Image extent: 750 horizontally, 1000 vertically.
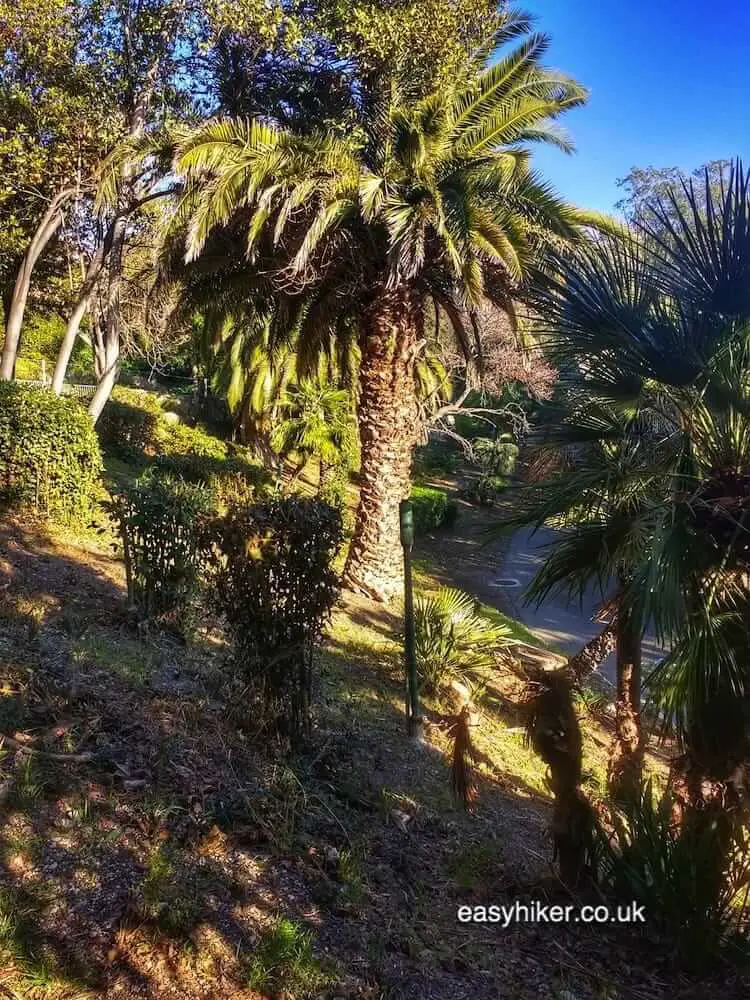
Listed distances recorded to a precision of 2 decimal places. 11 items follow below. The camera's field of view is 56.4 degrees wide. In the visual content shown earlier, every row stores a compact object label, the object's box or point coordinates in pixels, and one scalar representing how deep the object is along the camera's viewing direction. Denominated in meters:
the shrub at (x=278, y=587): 3.88
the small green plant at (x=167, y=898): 2.42
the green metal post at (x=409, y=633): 5.43
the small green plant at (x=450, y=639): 7.10
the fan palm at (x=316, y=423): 17.28
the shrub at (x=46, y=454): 7.88
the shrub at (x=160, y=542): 5.48
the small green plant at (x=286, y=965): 2.35
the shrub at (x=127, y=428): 16.05
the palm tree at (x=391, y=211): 8.15
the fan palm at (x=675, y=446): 3.42
